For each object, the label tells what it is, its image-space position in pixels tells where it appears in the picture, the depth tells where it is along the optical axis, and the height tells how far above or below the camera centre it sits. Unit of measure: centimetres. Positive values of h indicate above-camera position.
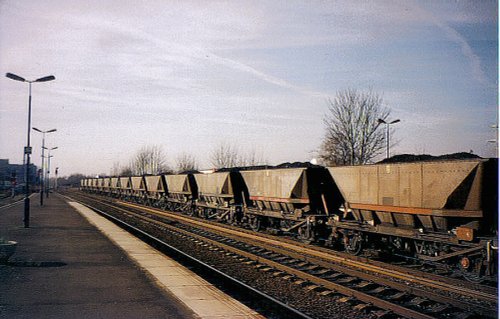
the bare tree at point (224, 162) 7006 +253
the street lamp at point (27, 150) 1981 +125
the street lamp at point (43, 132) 4488 +481
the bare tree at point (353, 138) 4006 +372
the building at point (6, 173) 8753 +80
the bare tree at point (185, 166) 9062 +247
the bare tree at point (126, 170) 12235 +212
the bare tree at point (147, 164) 9969 +312
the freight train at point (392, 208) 953 -88
